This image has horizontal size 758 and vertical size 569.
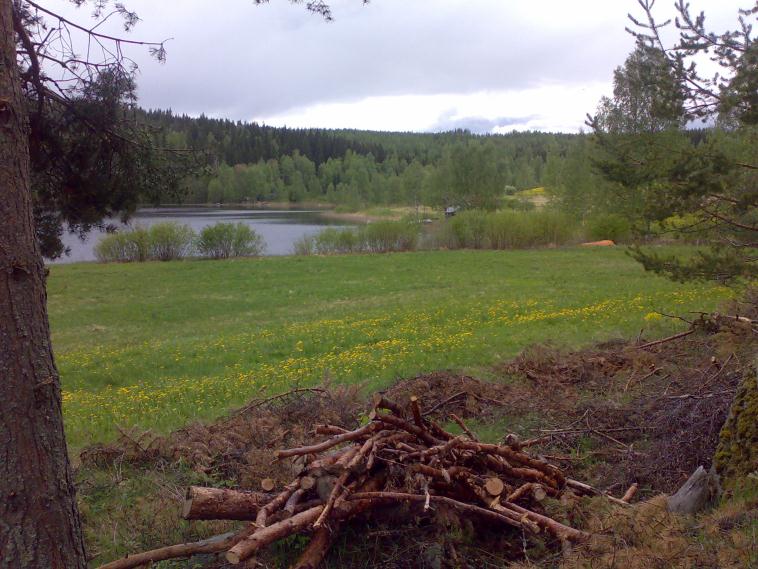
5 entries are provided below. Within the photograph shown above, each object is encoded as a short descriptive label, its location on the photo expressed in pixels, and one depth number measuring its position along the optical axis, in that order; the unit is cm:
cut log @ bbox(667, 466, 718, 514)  402
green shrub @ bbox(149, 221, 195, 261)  4378
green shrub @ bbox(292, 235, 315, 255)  4516
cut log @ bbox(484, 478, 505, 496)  392
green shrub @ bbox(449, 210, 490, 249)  4497
